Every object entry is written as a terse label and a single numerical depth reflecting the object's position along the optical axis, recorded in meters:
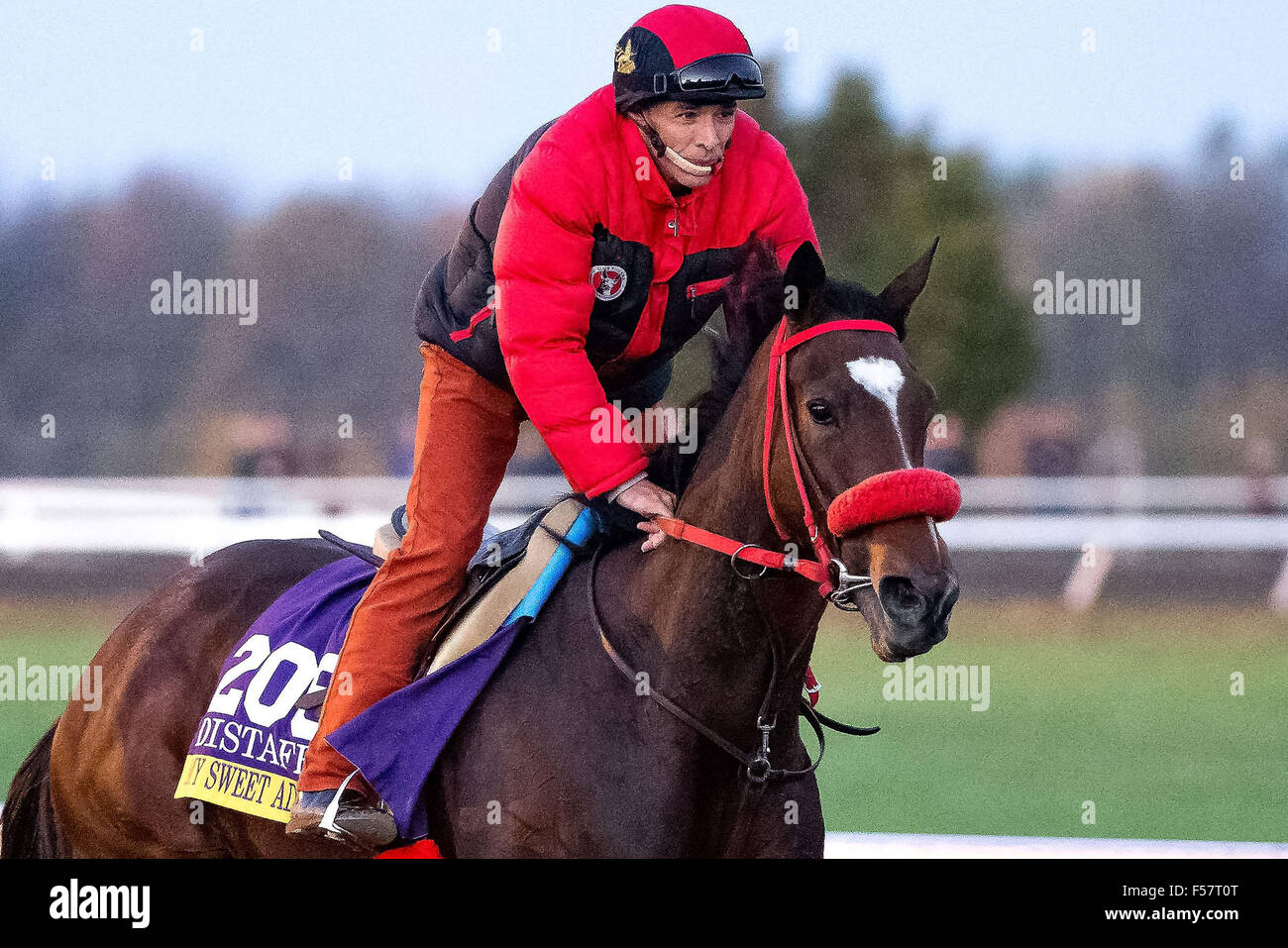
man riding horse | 5.78
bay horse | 5.15
